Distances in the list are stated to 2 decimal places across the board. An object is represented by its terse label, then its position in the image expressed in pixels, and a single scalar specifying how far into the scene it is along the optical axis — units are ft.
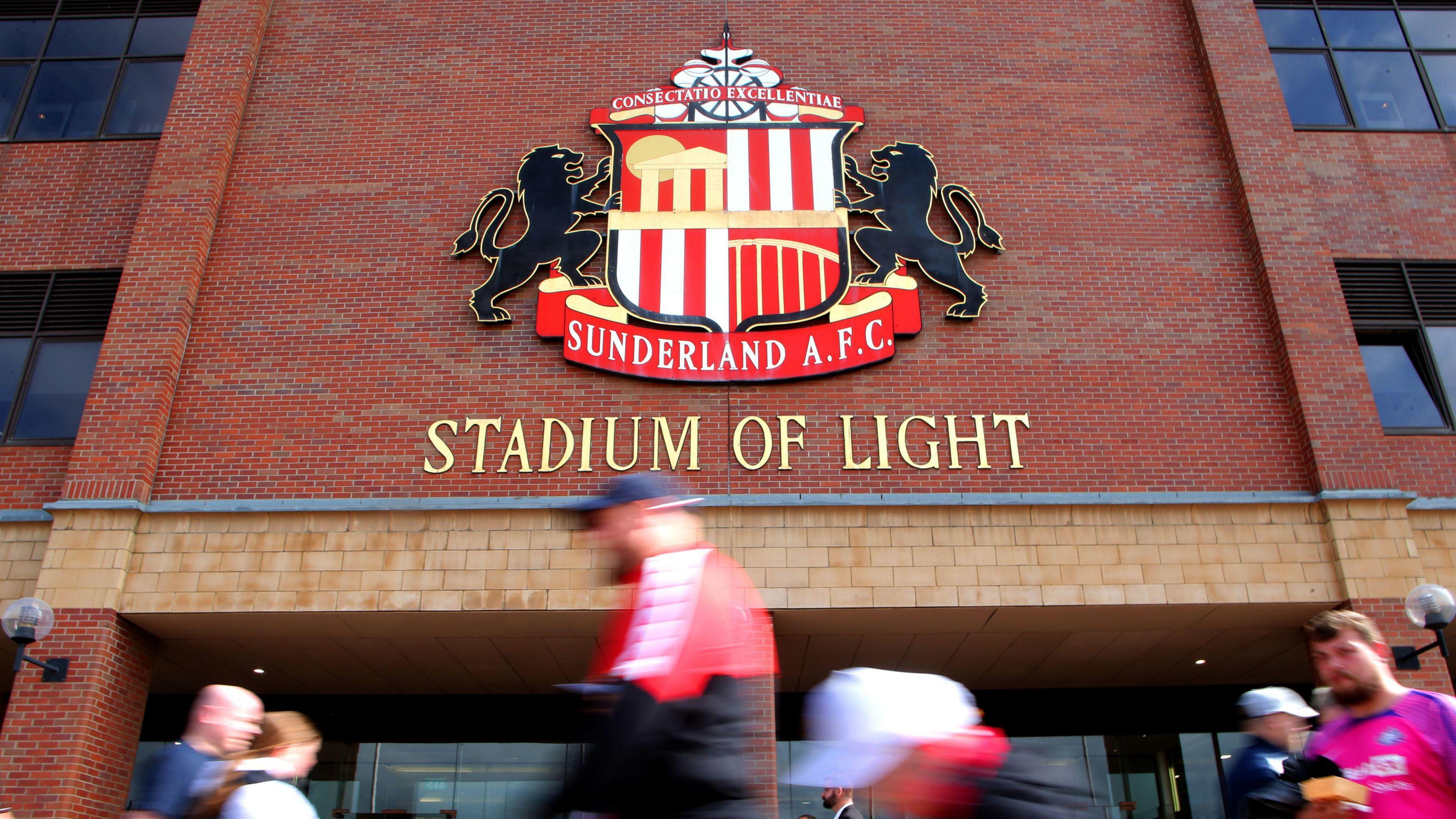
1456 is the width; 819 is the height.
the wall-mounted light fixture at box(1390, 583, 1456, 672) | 29.58
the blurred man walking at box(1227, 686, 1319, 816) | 13.71
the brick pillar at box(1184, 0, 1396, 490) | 34.99
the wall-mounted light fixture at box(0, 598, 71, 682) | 30.66
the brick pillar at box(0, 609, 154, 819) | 30.68
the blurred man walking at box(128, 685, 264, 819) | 13.61
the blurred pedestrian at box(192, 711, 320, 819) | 12.17
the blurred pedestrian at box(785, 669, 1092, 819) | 8.27
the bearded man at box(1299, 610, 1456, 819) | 10.92
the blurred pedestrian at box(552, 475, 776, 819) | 7.38
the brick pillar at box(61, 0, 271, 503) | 34.99
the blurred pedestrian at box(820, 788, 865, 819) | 26.48
